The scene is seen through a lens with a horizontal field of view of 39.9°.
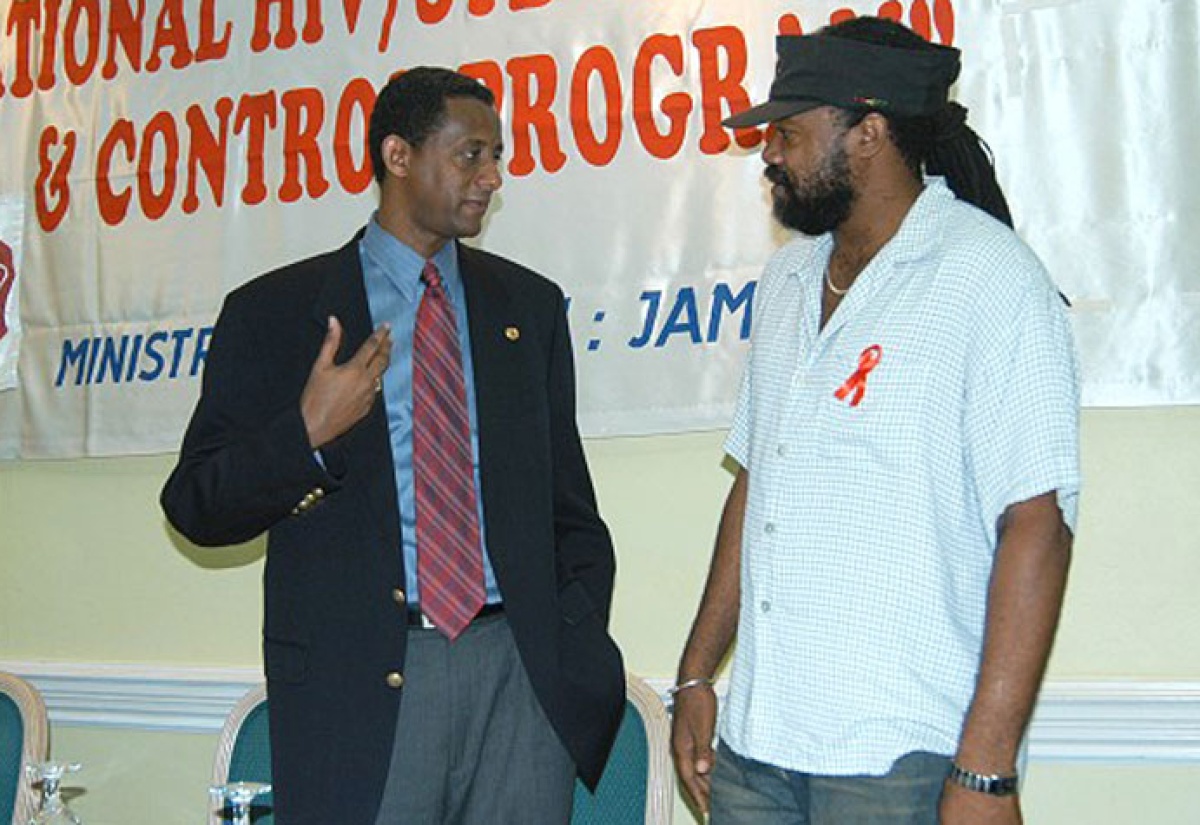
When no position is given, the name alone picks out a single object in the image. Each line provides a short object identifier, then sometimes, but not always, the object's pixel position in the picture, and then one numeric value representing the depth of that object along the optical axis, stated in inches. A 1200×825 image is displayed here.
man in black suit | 81.0
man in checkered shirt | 65.8
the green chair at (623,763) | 92.7
